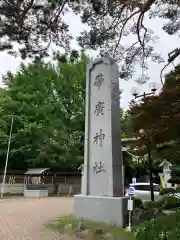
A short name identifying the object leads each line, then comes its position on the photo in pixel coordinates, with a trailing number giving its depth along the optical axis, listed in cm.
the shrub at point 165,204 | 596
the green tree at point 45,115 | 1739
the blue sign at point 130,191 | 578
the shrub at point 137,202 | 688
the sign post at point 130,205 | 548
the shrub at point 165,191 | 794
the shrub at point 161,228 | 350
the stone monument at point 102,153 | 618
